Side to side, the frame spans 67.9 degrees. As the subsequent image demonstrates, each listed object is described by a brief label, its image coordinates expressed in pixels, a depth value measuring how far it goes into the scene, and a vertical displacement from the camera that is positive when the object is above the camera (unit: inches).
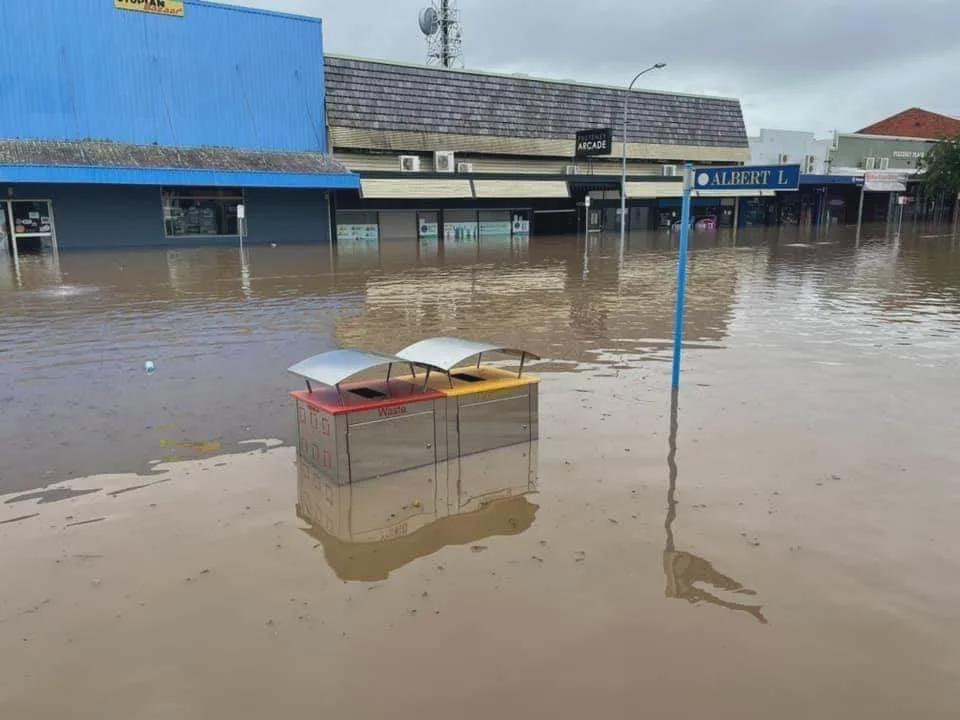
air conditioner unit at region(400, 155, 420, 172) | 1403.8 +93.2
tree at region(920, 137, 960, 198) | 2142.0 +124.5
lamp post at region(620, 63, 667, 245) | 1430.4 +33.7
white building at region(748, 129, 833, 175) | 2226.9 +191.0
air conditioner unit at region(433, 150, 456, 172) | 1456.7 +99.8
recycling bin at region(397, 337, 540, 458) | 232.4 -62.0
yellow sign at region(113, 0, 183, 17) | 1175.3 +336.3
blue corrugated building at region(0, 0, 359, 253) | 1109.7 +145.2
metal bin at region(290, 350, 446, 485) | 212.4 -63.5
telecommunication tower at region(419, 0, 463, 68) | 2849.4 +689.2
